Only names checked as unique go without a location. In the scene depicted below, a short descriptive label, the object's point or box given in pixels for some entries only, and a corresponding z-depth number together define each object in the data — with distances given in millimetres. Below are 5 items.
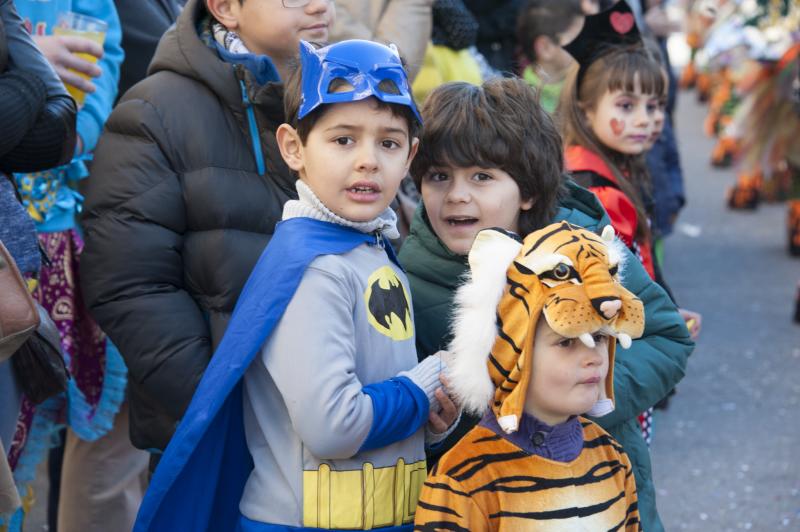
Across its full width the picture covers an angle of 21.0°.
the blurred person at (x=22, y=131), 5399
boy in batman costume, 4418
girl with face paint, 7563
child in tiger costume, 4245
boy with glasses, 5636
